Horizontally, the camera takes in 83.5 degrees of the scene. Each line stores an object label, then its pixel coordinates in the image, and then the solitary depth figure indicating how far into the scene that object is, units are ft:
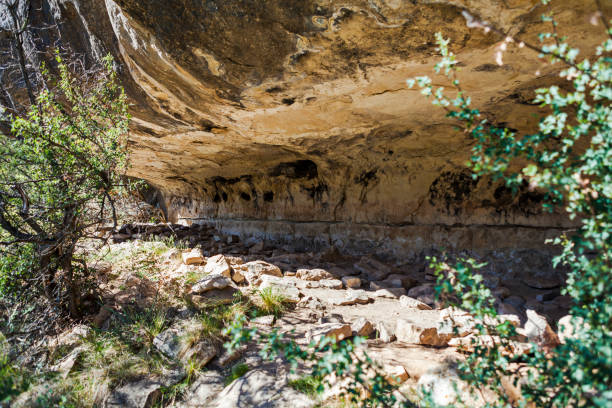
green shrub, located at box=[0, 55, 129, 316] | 9.45
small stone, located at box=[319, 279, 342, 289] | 13.20
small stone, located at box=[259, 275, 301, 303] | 10.89
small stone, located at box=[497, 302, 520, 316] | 9.57
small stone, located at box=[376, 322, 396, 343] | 8.38
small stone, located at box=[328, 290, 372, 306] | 11.30
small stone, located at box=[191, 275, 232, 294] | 10.70
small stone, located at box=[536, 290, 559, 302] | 11.10
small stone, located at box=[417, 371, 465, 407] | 5.66
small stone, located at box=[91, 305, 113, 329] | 9.76
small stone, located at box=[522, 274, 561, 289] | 11.80
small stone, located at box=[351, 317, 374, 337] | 8.52
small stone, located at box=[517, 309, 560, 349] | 6.37
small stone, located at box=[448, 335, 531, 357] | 7.01
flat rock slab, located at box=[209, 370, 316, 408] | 6.45
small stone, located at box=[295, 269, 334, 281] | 13.61
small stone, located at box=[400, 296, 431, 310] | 10.77
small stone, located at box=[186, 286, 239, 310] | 10.08
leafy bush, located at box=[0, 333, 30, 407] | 5.91
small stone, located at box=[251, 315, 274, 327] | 9.51
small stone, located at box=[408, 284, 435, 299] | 12.16
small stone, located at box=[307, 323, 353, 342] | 7.96
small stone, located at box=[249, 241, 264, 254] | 20.21
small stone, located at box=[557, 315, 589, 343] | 4.37
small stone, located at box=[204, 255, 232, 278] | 11.87
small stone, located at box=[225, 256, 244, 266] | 14.40
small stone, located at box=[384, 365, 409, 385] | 6.46
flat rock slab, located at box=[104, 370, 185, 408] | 6.97
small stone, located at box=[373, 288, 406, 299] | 12.15
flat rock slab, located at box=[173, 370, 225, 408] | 7.00
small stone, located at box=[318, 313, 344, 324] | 9.68
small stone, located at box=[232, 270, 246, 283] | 11.98
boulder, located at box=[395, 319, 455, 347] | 7.92
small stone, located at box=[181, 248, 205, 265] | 13.92
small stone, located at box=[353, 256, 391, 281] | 14.58
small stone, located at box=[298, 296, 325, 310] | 10.84
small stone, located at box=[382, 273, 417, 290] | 13.37
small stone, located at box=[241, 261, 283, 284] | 12.95
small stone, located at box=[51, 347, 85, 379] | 7.62
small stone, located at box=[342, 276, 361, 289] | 13.44
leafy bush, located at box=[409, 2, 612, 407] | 3.92
